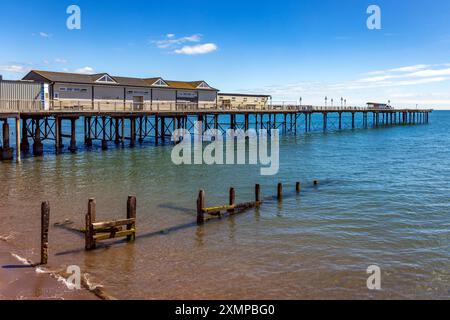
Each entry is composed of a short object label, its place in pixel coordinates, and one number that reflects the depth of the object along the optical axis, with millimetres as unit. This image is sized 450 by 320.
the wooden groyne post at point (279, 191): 23703
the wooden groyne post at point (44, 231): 13648
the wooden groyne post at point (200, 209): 18619
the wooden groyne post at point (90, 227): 14531
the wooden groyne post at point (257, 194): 22062
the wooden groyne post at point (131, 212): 15828
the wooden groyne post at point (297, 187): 25442
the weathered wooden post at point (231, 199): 20578
